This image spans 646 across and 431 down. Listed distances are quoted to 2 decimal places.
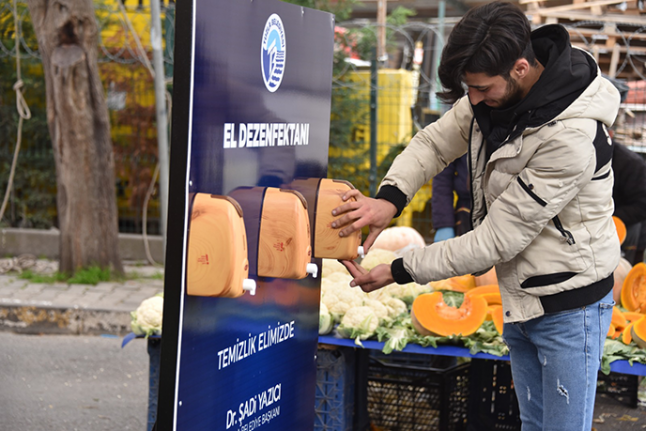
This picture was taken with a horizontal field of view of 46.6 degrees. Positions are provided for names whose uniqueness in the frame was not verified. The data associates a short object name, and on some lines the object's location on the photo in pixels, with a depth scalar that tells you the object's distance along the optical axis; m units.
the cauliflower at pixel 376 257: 4.92
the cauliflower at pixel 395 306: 4.11
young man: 2.32
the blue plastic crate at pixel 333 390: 3.66
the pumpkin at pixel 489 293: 4.11
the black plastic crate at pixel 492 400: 3.97
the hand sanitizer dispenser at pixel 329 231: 2.54
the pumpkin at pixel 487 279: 4.68
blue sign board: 2.00
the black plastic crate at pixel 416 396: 3.99
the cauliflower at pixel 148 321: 3.67
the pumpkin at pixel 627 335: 3.67
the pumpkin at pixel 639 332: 3.59
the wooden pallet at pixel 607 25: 9.46
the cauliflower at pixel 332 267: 4.89
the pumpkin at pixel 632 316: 4.00
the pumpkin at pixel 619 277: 4.54
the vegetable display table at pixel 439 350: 3.50
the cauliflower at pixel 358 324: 3.71
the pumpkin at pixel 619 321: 3.89
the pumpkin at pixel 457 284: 4.57
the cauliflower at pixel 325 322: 3.77
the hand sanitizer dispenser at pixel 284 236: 2.27
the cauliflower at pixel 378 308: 3.93
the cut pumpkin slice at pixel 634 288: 4.35
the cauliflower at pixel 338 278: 4.54
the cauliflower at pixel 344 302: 3.97
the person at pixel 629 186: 5.22
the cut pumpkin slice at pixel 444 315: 3.69
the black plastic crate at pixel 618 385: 4.30
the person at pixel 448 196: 5.43
